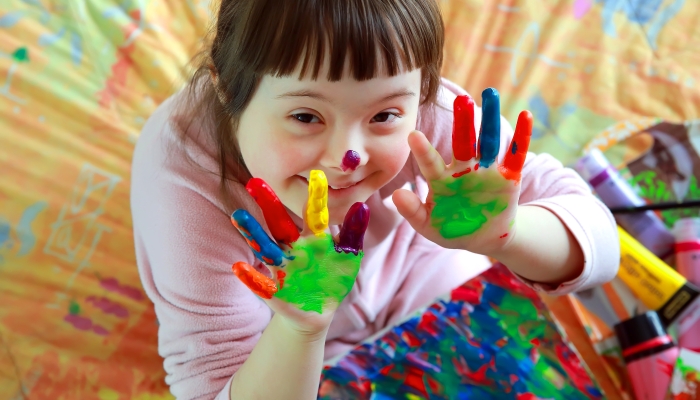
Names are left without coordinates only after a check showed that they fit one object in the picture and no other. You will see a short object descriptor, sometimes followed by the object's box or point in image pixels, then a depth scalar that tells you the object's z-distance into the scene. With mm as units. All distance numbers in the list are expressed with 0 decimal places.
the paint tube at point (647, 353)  871
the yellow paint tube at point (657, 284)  946
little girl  506
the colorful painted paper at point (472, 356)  826
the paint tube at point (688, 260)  924
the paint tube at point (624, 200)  1030
